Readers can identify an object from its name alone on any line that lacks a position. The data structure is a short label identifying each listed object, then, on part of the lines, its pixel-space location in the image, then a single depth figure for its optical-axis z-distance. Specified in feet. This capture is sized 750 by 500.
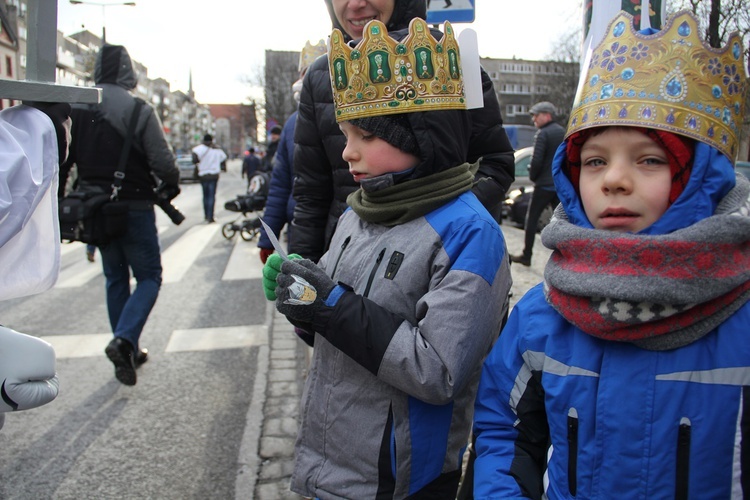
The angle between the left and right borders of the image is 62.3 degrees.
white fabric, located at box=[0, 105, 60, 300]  5.49
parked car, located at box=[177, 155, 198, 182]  116.61
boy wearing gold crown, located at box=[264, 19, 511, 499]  5.26
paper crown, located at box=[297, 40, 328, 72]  16.07
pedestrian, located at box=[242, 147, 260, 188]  59.62
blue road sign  15.26
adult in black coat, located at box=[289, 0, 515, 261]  7.93
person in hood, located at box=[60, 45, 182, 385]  13.29
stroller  34.22
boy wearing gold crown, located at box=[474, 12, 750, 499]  3.92
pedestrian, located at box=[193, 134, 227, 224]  45.14
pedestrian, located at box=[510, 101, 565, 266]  23.88
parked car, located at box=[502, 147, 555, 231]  40.19
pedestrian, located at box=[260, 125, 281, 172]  31.76
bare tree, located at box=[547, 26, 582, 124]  118.68
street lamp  73.34
